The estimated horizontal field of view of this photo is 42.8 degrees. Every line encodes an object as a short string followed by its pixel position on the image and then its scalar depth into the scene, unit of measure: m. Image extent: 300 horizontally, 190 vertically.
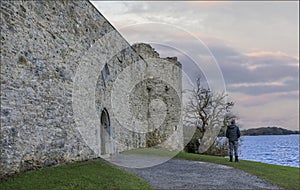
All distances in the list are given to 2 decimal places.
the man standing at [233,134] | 14.29
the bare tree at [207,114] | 23.30
